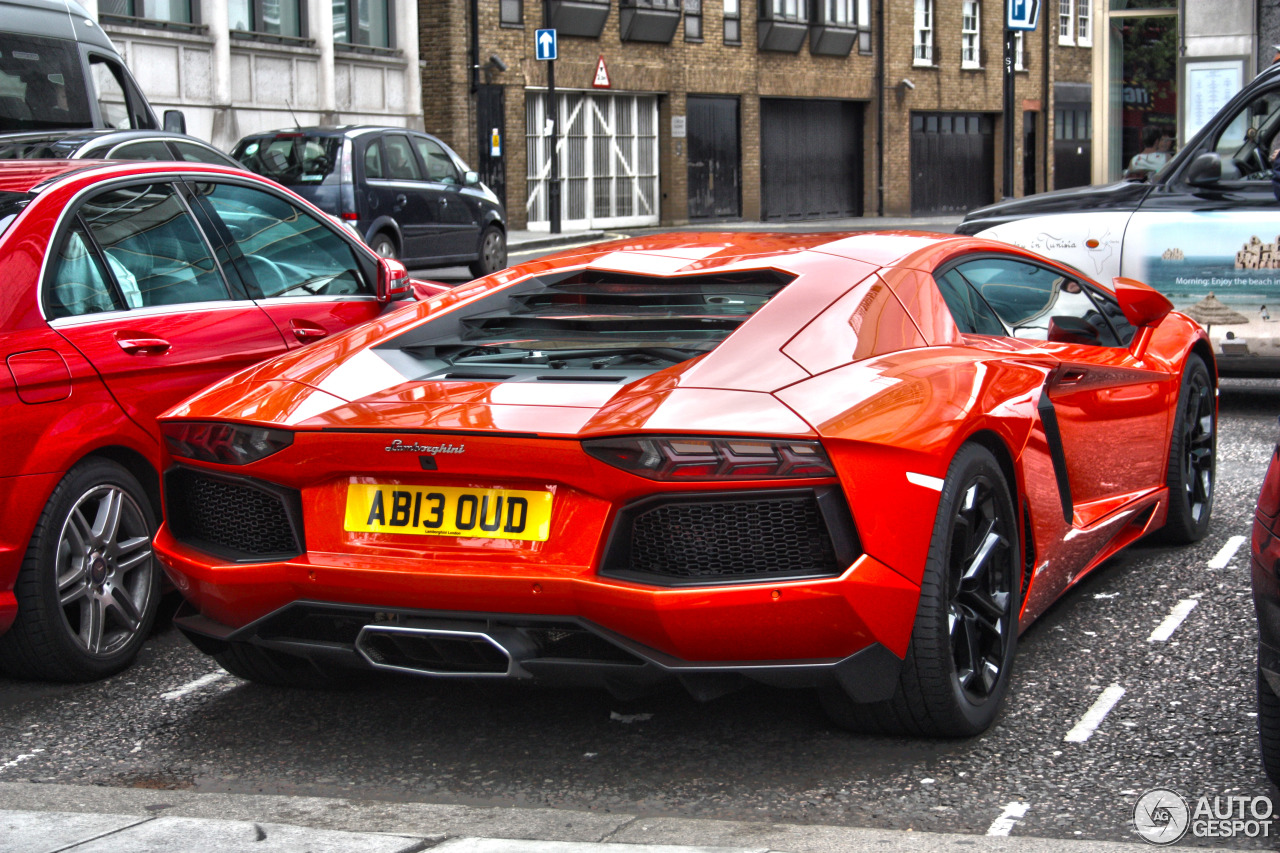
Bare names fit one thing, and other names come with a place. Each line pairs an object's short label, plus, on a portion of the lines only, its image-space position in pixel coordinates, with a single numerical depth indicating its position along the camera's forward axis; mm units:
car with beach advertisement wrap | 8625
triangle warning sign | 28180
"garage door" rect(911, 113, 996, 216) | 40781
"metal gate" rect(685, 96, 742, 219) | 33969
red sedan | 4355
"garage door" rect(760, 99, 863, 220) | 36312
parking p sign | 16188
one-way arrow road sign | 26656
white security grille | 30172
